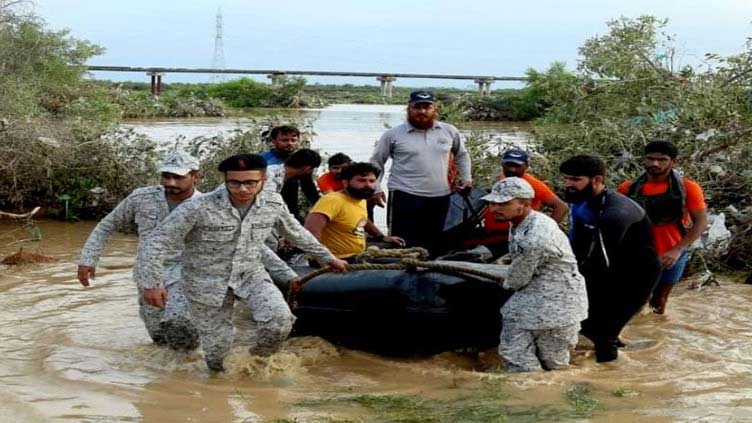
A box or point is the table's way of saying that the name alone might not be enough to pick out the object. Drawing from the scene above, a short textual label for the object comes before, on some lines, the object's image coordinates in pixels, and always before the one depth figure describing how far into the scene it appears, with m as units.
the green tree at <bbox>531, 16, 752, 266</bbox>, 10.70
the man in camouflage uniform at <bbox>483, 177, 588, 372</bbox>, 5.95
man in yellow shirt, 7.39
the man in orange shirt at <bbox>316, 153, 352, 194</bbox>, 8.63
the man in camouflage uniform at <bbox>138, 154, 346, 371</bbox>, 5.98
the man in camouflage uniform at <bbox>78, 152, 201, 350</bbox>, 6.63
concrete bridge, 50.47
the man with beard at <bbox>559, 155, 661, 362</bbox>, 6.36
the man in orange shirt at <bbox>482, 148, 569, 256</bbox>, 7.87
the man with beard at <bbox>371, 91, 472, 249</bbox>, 8.66
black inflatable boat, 6.70
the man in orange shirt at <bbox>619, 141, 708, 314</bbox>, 7.52
